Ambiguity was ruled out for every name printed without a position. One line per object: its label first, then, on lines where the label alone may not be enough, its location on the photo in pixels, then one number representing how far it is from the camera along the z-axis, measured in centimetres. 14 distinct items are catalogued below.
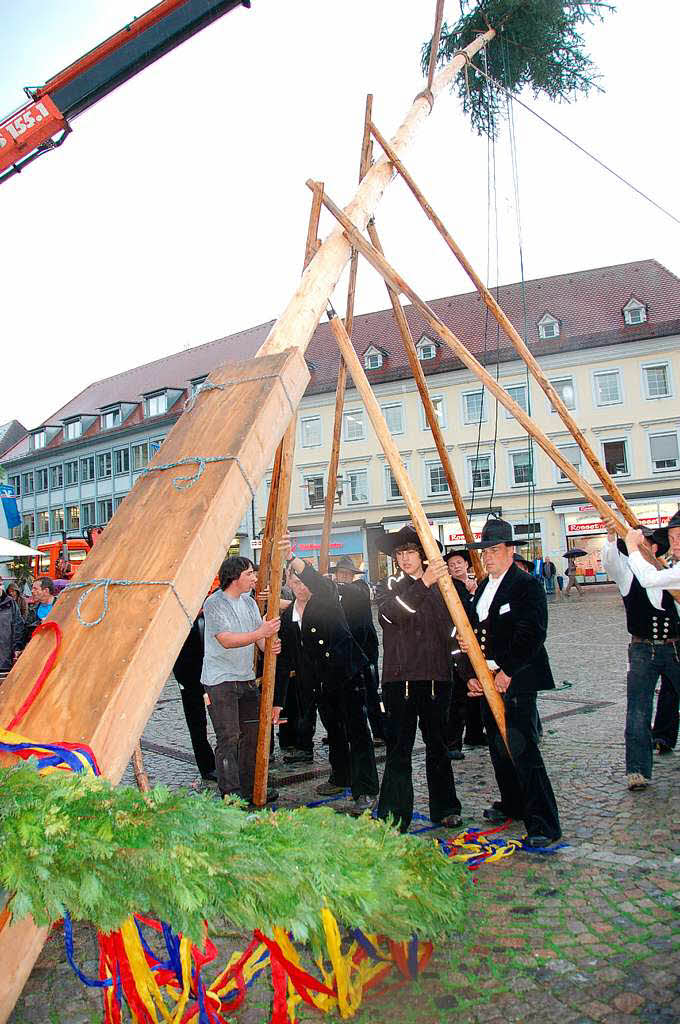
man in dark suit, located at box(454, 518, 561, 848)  465
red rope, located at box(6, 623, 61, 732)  269
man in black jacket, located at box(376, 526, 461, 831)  496
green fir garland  193
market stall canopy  1244
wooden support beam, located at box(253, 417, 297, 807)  557
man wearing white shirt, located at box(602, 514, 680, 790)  553
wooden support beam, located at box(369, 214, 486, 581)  655
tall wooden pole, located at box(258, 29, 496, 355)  436
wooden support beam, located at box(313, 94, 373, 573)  727
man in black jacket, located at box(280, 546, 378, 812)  587
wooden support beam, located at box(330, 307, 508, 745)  488
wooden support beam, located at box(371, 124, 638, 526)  577
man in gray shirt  556
